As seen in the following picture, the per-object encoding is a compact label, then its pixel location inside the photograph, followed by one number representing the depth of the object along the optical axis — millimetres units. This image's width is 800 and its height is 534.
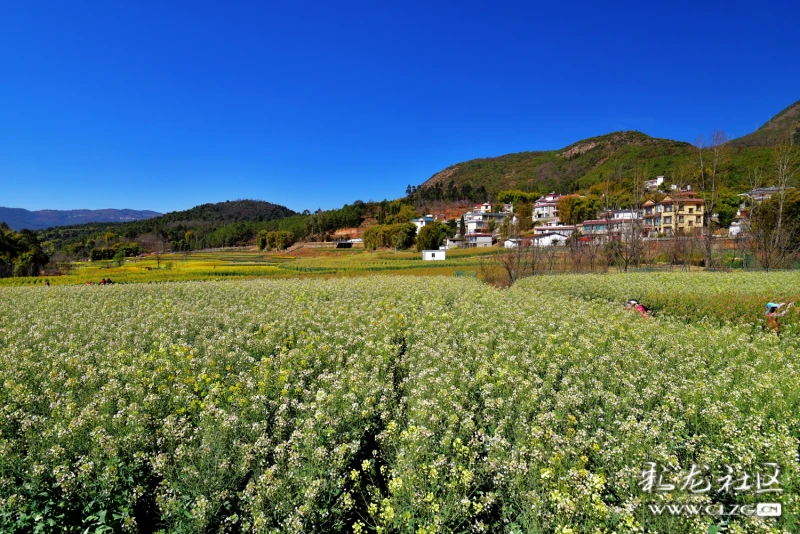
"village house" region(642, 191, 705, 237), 75062
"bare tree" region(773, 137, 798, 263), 32669
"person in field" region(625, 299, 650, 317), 13759
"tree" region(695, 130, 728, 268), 32938
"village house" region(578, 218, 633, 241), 73481
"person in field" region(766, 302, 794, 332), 10820
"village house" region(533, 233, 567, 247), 79638
